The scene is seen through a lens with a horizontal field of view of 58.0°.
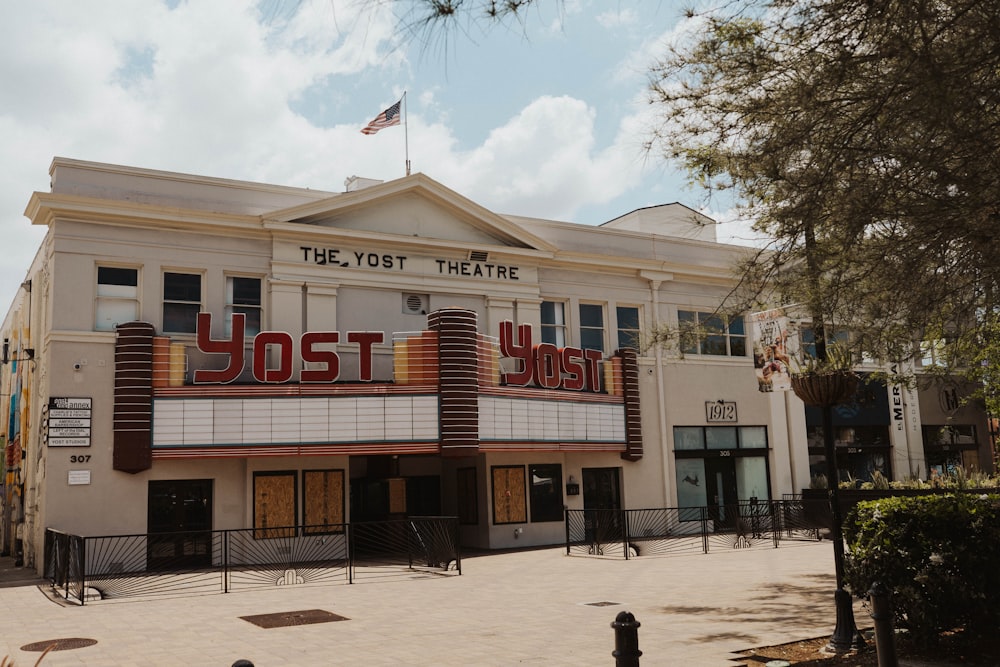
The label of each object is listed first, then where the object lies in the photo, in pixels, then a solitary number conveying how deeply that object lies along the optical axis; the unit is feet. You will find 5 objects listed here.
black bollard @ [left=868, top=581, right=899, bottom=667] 23.64
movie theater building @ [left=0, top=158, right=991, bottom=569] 69.05
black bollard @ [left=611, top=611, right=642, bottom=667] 21.24
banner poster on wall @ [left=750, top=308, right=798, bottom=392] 44.27
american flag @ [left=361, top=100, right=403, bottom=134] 84.74
